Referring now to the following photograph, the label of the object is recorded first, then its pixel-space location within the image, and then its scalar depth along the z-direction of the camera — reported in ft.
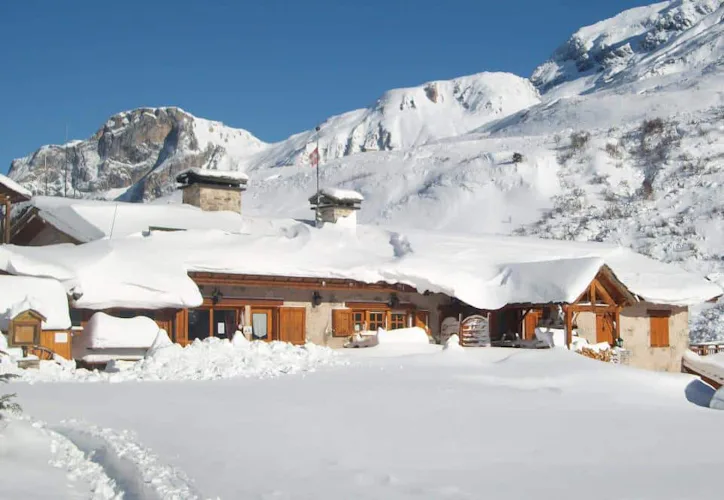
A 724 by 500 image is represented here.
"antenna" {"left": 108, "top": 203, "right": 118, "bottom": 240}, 58.89
